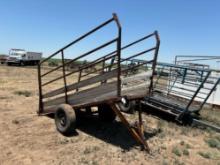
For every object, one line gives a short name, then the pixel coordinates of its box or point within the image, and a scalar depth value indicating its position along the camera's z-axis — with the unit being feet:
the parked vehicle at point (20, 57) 66.52
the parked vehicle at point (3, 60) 69.89
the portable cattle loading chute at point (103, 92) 9.23
